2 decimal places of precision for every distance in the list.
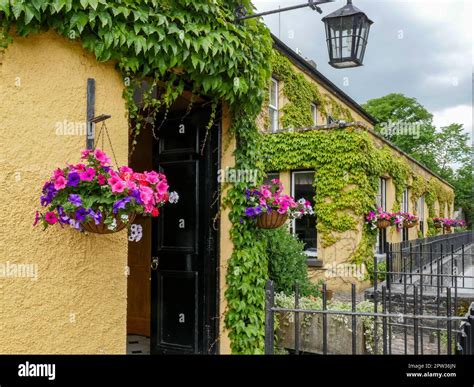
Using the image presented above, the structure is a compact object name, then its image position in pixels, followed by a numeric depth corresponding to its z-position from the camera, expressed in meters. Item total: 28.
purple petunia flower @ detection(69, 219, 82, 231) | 3.49
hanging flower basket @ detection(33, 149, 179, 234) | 3.45
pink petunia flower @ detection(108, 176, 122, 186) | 3.48
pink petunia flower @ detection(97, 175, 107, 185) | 3.49
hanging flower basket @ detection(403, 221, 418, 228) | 15.31
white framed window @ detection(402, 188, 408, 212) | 16.67
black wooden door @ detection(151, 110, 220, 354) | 5.68
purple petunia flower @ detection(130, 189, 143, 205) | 3.51
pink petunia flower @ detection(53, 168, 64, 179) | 3.52
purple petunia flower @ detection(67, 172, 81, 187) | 3.47
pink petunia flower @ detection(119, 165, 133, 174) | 3.64
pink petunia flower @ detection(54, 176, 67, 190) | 3.46
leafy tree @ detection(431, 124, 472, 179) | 45.22
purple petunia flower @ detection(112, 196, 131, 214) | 3.45
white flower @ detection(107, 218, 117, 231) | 3.54
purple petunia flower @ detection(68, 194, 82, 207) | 3.42
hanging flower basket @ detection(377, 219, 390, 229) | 11.87
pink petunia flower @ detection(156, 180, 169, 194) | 3.73
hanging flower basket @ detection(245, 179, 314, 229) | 5.67
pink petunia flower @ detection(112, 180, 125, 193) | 3.44
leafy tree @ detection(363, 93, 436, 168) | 40.94
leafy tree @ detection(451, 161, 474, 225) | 44.00
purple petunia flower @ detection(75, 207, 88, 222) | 3.43
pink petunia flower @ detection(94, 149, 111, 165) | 3.62
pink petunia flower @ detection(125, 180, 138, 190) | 3.50
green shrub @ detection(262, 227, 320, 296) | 7.62
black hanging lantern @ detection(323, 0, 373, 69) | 5.75
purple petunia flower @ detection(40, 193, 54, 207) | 3.52
